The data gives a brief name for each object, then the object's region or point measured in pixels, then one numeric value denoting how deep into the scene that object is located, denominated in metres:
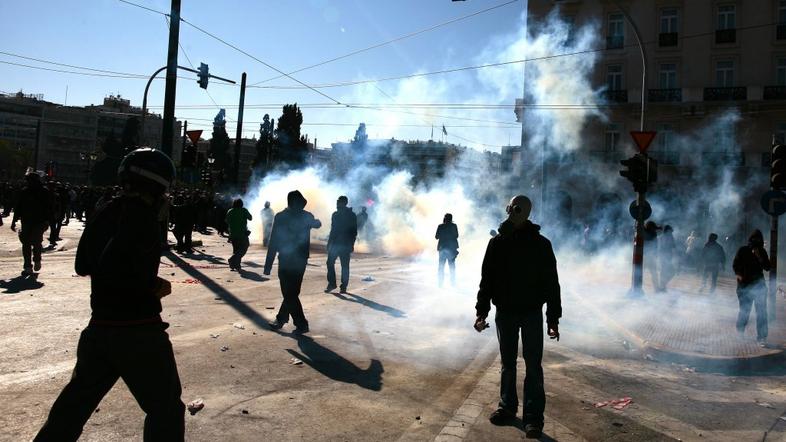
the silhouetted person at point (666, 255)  13.92
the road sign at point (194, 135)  17.42
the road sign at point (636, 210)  12.21
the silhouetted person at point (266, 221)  21.44
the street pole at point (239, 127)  24.60
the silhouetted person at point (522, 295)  4.25
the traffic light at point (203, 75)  18.38
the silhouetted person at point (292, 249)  7.09
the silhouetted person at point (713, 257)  14.38
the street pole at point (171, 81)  14.91
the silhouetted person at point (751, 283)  7.74
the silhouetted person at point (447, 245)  12.51
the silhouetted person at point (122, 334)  2.53
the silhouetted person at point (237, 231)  12.98
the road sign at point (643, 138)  11.76
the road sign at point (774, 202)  9.62
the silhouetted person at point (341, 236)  10.85
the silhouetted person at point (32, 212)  9.77
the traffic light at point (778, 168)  9.04
